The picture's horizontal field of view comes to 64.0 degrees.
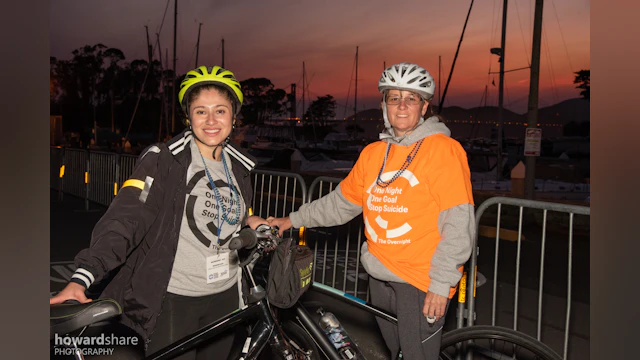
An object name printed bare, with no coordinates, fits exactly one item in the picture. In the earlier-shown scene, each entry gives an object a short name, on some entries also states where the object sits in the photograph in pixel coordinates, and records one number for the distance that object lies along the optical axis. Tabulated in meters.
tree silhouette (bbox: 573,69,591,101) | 62.28
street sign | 11.37
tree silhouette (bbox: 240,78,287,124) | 105.56
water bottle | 2.67
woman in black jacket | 2.35
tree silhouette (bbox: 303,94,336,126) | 123.38
